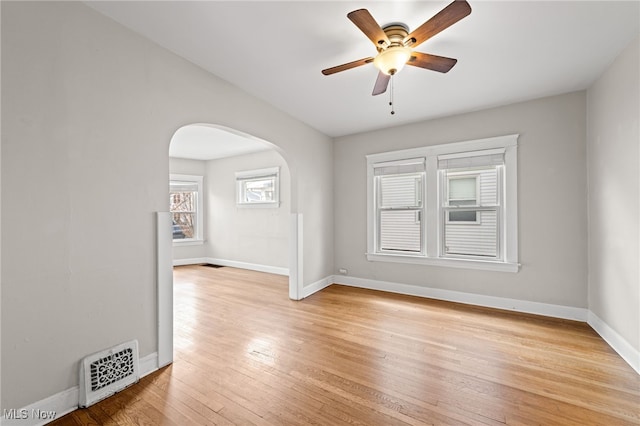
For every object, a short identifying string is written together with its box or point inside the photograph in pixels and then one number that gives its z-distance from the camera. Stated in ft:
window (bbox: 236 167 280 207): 18.72
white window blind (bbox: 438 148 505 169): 11.51
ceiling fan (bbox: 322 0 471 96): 5.16
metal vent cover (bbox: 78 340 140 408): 5.59
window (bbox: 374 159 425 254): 13.41
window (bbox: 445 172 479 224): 12.14
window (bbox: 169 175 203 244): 21.65
